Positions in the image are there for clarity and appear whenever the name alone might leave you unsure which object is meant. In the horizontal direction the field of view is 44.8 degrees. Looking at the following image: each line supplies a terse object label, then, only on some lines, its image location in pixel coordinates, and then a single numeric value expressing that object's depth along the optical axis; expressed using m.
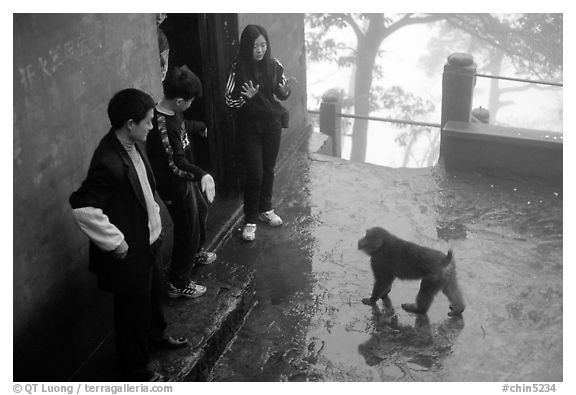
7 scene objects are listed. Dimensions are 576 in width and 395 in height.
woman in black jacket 6.53
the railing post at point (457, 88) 9.18
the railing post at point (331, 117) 11.08
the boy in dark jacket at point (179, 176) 5.16
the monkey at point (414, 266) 5.72
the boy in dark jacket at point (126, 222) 4.21
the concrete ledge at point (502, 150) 8.59
